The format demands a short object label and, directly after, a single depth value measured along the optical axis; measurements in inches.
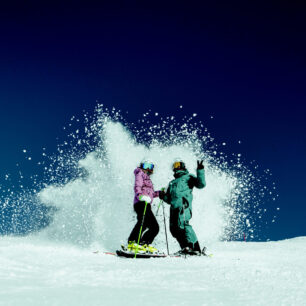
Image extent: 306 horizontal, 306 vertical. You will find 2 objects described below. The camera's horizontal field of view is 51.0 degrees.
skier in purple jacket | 224.9
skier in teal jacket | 230.4
